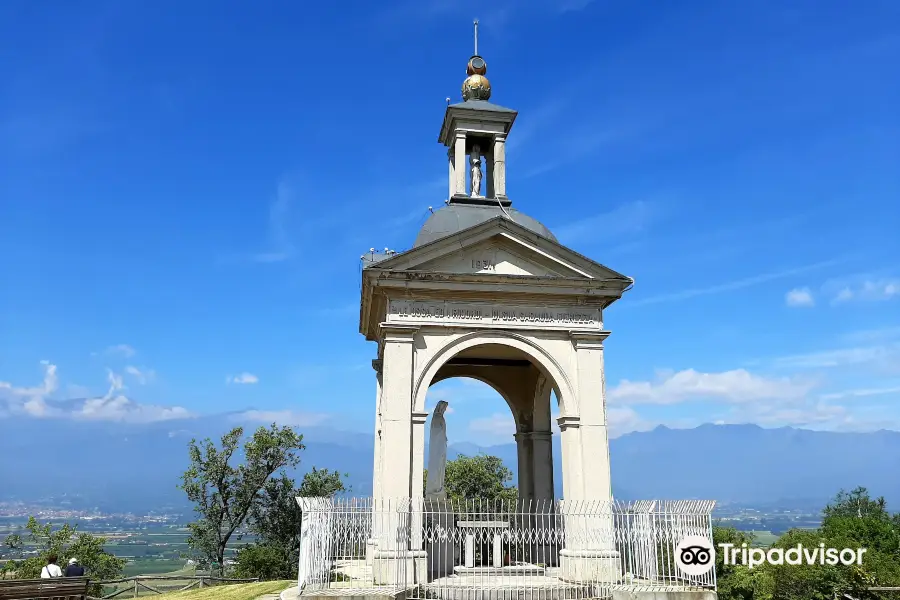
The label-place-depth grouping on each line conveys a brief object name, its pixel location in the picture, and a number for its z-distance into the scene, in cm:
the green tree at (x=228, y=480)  3694
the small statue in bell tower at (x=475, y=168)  2116
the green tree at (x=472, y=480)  4459
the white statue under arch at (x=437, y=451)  1766
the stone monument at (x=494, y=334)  1530
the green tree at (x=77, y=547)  3241
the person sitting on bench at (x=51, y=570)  1619
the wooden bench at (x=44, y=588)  1470
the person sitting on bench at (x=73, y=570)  1667
